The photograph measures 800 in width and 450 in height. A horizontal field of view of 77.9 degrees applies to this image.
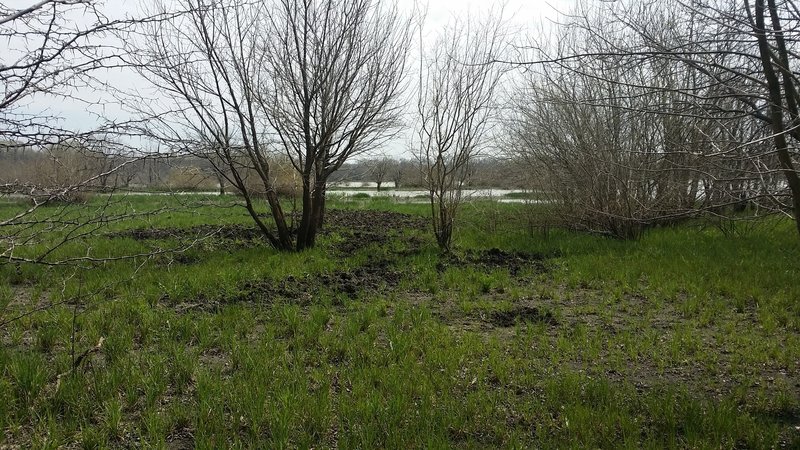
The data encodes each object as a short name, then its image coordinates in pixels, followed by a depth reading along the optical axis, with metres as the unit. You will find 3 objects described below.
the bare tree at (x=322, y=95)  8.19
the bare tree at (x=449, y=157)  8.98
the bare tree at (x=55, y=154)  2.32
